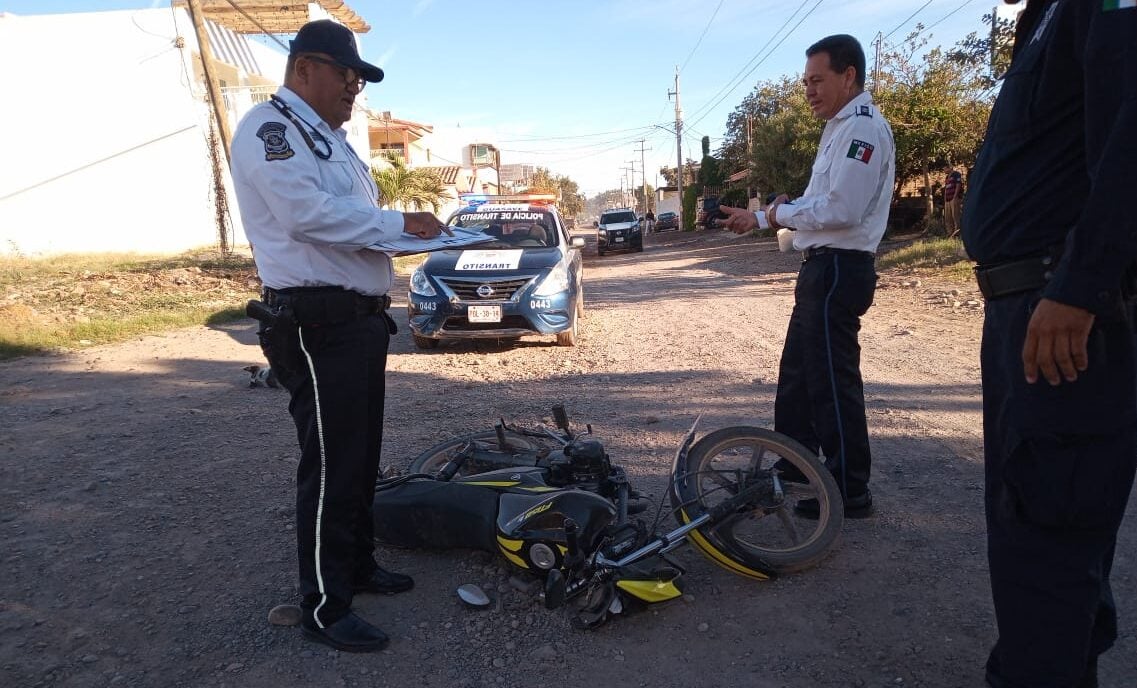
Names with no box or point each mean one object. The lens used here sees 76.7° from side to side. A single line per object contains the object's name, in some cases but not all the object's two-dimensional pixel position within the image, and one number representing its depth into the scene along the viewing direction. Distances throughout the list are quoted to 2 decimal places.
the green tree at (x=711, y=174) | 47.53
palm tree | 23.59
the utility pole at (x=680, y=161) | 49.50
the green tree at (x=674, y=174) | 60.59
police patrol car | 7.30
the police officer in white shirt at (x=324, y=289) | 2.25
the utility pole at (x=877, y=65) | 19.97
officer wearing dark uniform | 1.42
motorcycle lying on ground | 2.50
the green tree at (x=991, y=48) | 11.92
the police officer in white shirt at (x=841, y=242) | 3.01
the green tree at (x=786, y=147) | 24.66
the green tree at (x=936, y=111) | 17.22
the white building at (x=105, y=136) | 19.28
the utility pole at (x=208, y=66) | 13.23
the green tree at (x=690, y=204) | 47.41
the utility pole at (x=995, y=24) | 12.45
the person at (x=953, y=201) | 14.54
